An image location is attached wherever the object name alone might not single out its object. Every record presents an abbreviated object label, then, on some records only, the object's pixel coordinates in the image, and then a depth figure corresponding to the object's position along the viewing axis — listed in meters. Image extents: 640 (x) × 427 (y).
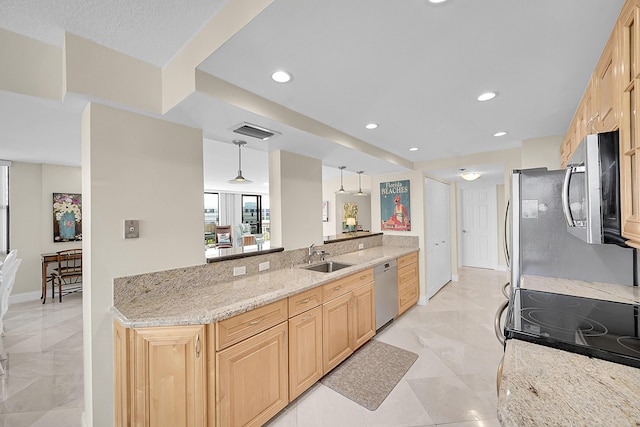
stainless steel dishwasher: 3.09
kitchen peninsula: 1.46
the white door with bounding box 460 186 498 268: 6.30
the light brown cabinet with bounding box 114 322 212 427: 1.45
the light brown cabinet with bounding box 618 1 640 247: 0.85
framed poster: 4.33
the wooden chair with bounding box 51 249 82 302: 4.36
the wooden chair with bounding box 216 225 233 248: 7.17
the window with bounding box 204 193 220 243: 9.17
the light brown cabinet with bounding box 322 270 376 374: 2.31
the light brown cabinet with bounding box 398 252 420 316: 3.62
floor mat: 2.11
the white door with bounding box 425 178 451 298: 4.38
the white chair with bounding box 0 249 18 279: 2.96
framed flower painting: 4.70
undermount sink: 3.04
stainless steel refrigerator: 1.80
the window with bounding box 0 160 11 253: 4.35
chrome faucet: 3.05
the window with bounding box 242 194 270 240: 10.20
